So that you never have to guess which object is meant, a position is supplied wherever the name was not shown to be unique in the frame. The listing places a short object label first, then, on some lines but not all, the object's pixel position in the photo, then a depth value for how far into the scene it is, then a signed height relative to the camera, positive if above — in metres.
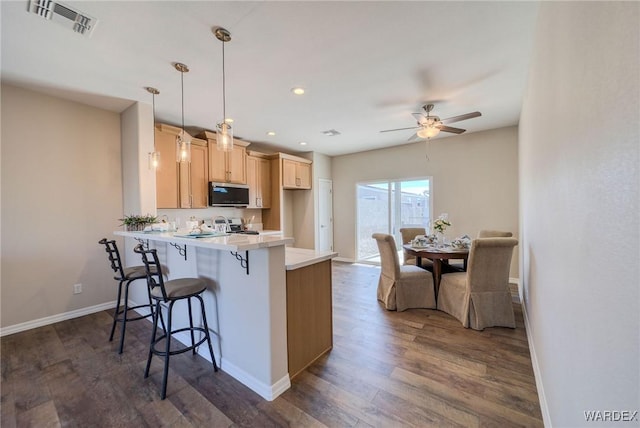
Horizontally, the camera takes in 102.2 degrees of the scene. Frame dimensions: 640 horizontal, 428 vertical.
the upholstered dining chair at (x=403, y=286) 3.31 -0.99
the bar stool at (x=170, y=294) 1.86 -0.63
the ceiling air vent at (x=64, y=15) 1.75 +1.40
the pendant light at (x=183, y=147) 2.61 +0.65
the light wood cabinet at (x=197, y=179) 4.13 +0.53
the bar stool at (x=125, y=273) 2.56 -0.63
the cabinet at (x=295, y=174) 5.55 +0.80
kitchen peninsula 1.79 -0.70
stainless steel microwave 4.42 +0.28
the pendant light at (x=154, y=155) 2.92 +0.64
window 5.44 +0.01
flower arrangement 3.75 -0.23
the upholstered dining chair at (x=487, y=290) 2.74 -0.88
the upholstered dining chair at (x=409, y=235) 4.34 -0.45
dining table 3.11 -0.55
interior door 6.28 -0.13
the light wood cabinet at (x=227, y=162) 4.45 +0.88
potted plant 2.96 -0.13
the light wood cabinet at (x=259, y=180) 5.19 +0.63
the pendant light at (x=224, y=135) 2.08 +0.65
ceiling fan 3.21 +1.08
